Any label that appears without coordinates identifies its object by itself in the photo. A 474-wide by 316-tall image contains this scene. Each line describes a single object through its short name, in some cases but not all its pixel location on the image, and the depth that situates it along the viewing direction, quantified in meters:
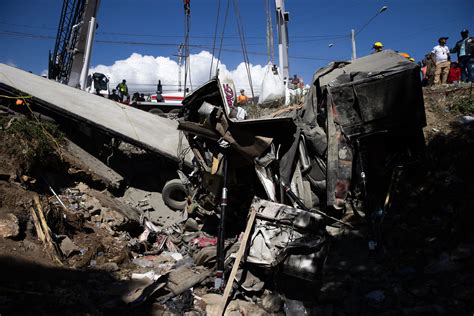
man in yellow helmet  9.08
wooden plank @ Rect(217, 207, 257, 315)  3.34
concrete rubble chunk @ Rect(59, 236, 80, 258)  3.97
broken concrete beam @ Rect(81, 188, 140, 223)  5.48
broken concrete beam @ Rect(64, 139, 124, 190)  5.93
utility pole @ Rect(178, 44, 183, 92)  23.64
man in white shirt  8.66
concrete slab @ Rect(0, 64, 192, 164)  6.12
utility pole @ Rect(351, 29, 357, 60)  23.34
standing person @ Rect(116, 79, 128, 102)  15.34
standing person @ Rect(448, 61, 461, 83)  9.22
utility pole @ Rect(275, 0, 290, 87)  10.28
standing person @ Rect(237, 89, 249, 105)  11.80
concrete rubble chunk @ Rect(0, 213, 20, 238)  3.51
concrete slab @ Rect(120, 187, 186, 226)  6.23
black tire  6.41
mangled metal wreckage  4.29
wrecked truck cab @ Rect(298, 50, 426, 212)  4.29
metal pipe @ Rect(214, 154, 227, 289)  3.74
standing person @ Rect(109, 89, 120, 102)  14.08
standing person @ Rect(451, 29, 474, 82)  8.20
